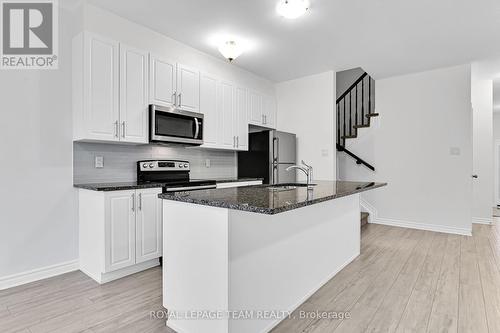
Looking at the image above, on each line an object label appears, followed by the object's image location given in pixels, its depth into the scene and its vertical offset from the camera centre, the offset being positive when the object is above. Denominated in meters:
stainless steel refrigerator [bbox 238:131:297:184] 4.19 +0.14
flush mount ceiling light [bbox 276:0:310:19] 2.50 +1.49
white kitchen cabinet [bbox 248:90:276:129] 4.46 +0.97
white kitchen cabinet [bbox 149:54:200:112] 3.08 +0.99
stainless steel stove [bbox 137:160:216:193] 3.03 -0.10
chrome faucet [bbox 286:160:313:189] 2.44 -0.09
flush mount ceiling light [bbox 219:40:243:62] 3.22 +1.40
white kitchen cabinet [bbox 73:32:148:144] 2.58 +0.76
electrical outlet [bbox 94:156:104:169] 2.90 +0.04
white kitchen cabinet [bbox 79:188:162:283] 2.43 -0.63
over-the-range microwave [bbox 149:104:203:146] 3.01 +0.47
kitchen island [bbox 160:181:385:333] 1.47 -0.56
